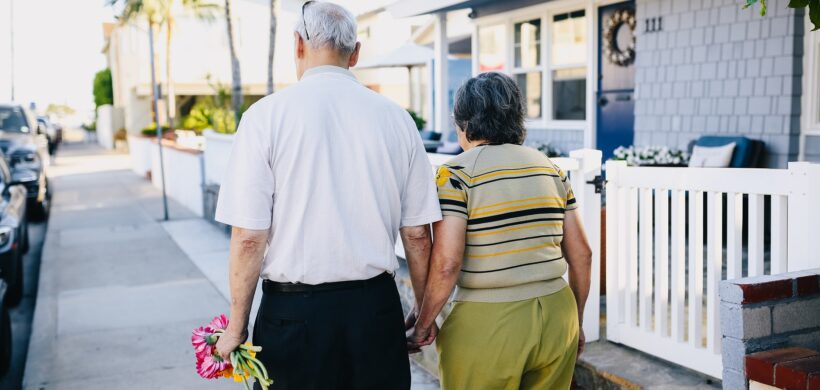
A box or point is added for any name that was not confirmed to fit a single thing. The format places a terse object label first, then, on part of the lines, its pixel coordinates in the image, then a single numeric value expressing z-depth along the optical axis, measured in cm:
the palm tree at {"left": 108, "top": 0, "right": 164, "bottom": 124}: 2884
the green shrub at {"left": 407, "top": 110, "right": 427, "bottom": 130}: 1566
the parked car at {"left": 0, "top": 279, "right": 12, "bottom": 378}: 529
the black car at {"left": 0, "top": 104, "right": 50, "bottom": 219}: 1280
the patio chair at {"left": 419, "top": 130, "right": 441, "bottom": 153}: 1270
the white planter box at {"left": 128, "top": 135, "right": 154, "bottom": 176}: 2027
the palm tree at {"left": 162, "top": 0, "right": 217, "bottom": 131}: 2897
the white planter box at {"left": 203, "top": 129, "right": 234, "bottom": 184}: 1134
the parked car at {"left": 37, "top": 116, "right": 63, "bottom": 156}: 2830
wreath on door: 894
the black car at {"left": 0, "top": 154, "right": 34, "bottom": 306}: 694
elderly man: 239
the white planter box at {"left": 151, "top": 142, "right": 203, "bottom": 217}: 1306
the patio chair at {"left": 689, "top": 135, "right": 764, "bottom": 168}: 704
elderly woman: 251
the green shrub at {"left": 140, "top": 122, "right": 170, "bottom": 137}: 2315
